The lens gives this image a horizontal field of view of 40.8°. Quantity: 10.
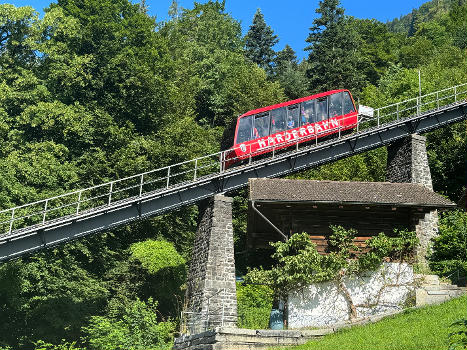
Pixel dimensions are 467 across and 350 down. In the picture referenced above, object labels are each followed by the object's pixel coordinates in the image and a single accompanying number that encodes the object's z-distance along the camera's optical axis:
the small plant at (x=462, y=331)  9.16
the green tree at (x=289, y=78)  60.53
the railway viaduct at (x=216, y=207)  25.33
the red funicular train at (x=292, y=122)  32.75
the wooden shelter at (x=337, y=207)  23.84
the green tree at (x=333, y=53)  58.03
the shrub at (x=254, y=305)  22.92
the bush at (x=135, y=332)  24.12
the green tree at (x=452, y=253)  23.00
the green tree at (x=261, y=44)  74.69
